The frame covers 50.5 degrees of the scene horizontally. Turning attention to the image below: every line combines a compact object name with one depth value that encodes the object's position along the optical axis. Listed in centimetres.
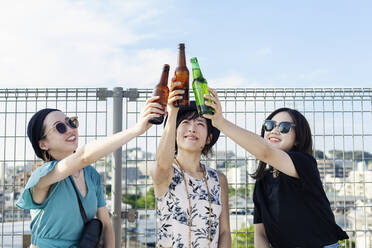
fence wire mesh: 410
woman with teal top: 240
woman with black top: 247
